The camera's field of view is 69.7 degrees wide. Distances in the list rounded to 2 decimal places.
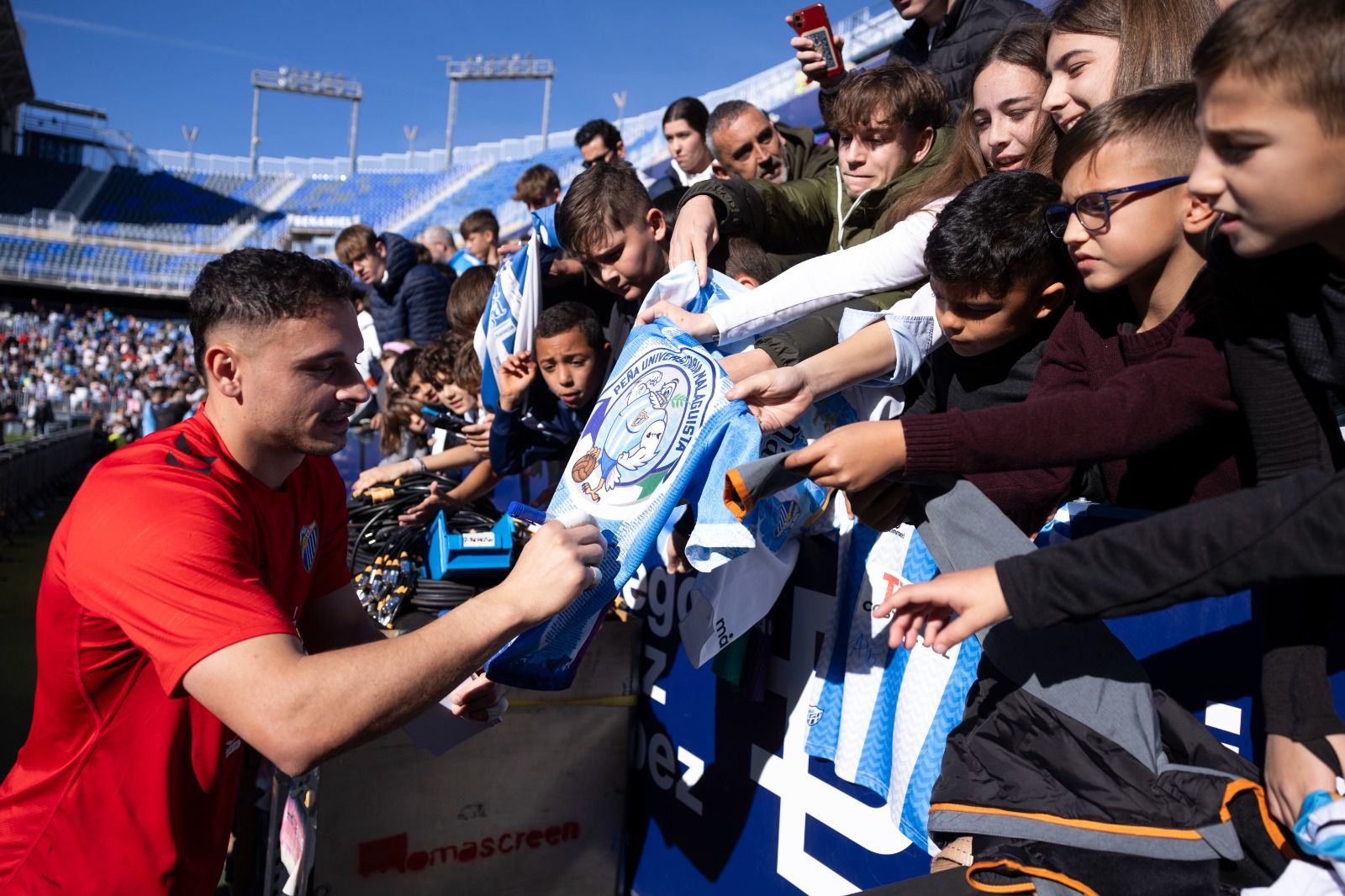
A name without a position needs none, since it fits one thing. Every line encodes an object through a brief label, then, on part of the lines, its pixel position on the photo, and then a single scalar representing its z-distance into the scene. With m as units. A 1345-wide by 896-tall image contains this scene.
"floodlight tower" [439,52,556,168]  48.53
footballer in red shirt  1.68
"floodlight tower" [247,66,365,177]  50.28
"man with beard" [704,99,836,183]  4.15
